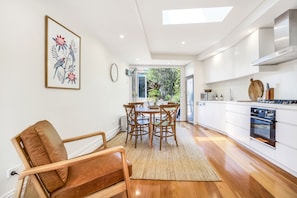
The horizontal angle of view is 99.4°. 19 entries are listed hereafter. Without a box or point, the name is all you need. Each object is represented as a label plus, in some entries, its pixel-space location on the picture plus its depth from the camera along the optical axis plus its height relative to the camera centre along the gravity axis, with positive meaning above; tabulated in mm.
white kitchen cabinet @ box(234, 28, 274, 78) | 2426 +976
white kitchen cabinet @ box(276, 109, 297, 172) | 1600 -556
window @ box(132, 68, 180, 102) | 5801 +768
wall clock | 3301 +692
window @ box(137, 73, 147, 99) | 5306 +464
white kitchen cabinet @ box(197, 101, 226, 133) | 3321 -520
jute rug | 1630 -1014
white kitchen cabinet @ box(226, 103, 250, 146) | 2443 -548
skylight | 2351 +1531
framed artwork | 1514 +548
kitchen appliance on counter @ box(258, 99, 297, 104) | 1814 -75
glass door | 4573 -41
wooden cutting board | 2695 +160
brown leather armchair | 875 -576
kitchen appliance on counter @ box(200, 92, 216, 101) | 4157 +28
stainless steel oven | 1885 -457
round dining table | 2456 -390
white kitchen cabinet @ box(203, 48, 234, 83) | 3328 +879
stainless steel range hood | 1885 +962
